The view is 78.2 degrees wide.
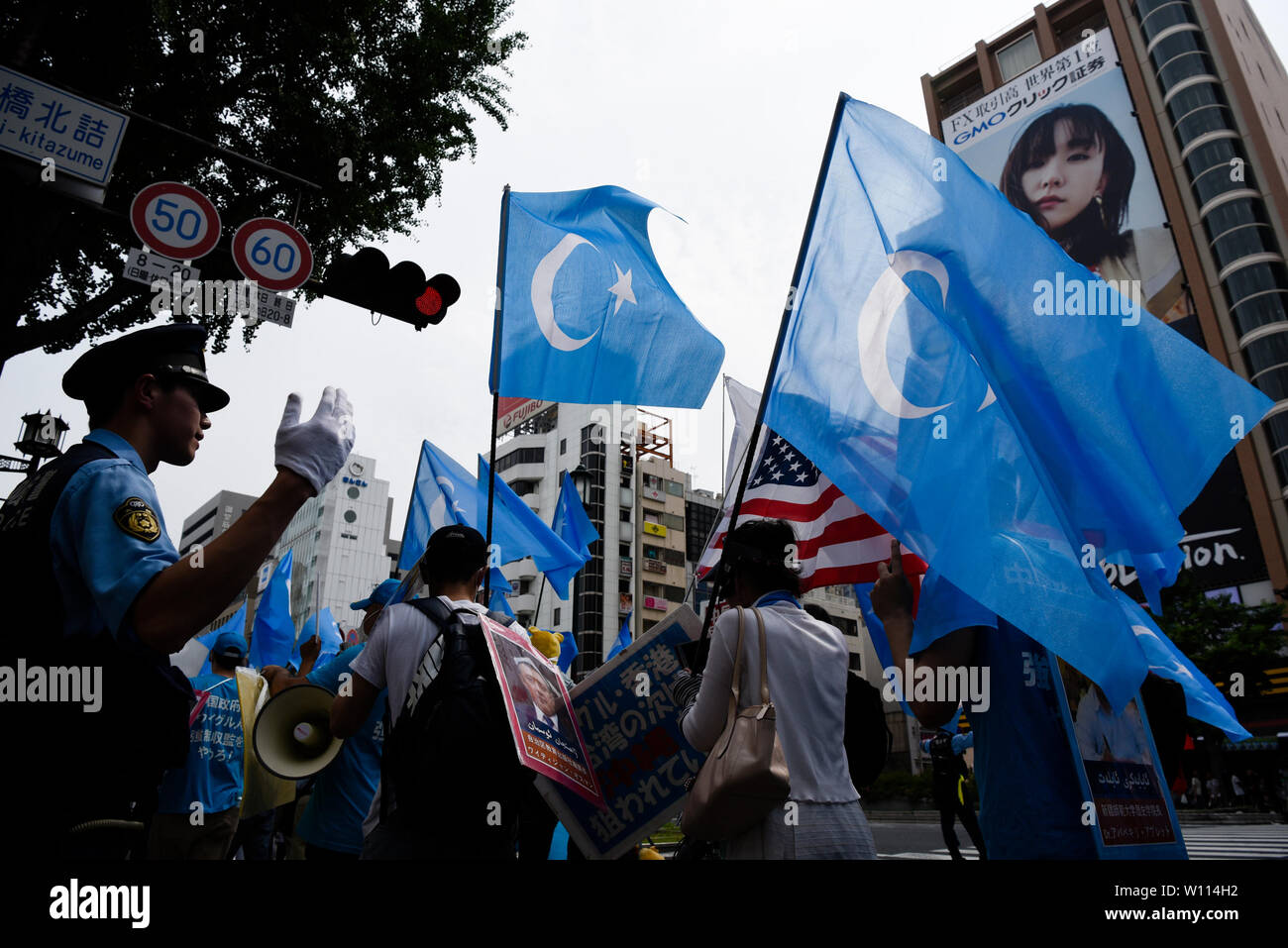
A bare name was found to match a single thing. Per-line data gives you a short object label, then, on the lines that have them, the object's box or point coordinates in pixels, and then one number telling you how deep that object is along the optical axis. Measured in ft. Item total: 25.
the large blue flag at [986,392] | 9.40
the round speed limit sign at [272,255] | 25.71
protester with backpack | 8.00
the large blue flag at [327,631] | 25.29
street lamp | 39.01
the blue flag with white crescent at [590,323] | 18.04
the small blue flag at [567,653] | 25.80
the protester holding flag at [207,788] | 16.42
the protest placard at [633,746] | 9.39
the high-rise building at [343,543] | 219.41
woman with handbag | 7.24
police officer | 5.38
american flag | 13.73
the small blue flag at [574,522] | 33.58
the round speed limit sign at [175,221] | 22.94
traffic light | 22.75
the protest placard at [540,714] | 8.39
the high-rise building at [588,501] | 175.11
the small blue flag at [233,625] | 29.22
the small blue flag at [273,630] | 31.78
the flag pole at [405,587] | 12.50
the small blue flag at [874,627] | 14.60
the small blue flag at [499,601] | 27.96
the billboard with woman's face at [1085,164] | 131.13
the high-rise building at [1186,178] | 113.50
